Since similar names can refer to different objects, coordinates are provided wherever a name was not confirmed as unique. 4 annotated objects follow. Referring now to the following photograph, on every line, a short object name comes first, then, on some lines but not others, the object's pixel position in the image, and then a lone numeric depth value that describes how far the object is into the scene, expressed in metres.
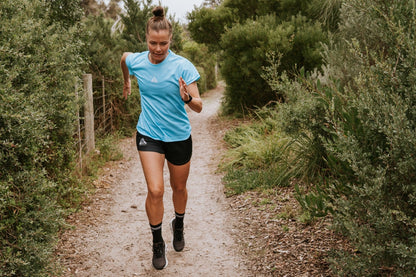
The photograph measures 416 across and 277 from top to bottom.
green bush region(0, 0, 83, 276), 2.93
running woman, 3.48
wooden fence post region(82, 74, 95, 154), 7.41
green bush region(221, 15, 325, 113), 9.80
